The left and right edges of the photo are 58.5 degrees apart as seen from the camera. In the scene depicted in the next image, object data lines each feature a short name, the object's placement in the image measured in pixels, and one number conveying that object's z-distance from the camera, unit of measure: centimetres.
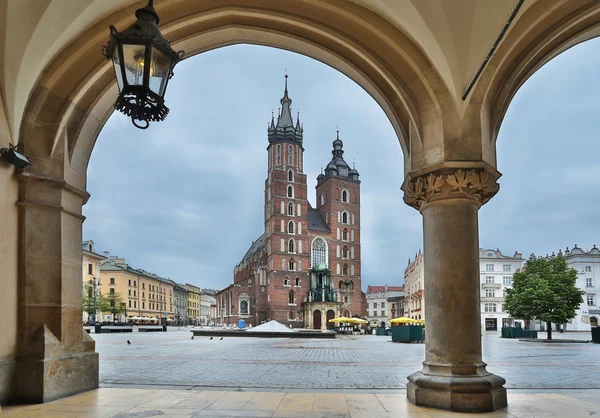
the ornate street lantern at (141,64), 438
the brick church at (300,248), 7219
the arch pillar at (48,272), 704
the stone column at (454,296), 637
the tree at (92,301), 5834
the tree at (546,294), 3294
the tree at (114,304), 6912
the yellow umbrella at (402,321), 4121
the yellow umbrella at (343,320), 4890
